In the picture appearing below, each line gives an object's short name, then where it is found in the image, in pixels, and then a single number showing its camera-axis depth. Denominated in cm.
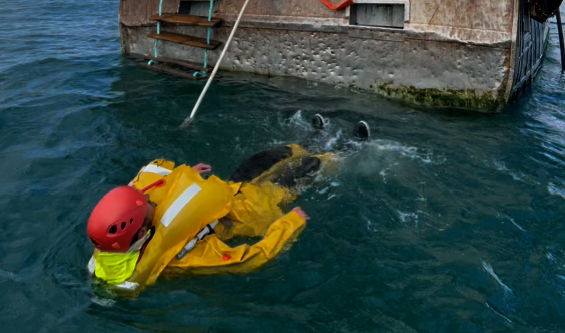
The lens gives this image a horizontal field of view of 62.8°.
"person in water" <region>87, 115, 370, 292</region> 364
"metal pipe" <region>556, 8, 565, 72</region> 820
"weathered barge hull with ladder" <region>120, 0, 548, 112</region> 658
